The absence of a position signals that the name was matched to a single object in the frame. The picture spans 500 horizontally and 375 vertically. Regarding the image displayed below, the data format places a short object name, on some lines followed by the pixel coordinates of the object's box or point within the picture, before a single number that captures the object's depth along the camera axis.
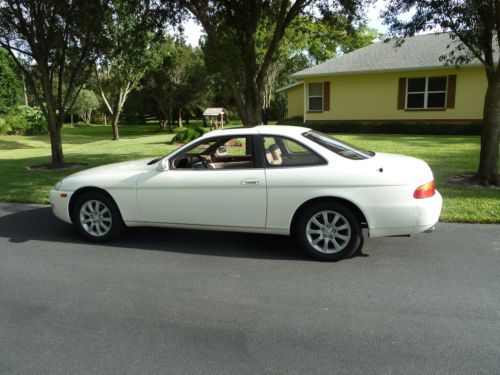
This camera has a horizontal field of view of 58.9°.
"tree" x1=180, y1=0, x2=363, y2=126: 10.37
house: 21.14
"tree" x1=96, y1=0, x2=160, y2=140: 11.25
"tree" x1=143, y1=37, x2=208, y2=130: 33.50
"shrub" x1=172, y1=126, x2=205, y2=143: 19.92
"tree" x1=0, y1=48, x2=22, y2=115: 28.25
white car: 4.75
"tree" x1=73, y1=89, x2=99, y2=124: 49.94
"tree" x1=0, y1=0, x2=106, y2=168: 11.20
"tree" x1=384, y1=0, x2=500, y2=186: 8.38
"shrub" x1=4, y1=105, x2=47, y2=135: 29.70
